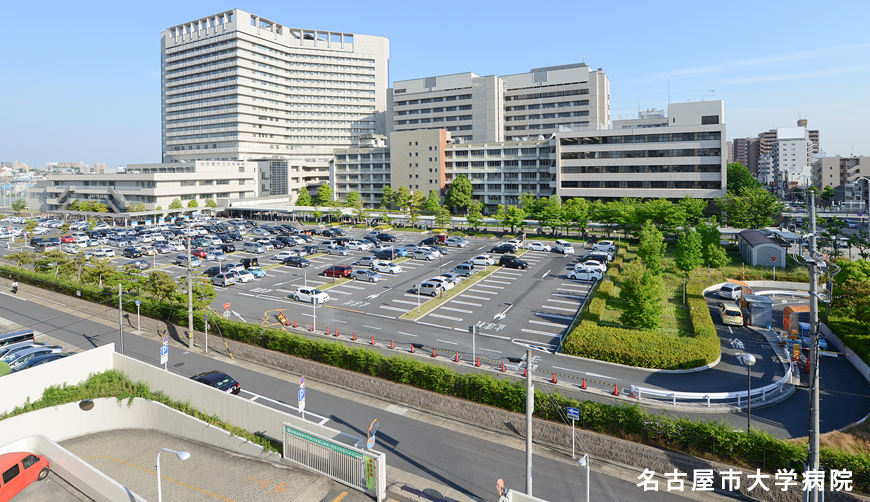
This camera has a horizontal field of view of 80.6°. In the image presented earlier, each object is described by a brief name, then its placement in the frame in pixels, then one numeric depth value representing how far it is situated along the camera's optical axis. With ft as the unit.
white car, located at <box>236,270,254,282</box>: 170.91
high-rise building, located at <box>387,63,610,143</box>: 384.06
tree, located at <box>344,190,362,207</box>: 350.97
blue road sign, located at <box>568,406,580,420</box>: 59.47
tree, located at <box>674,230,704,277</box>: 151.33
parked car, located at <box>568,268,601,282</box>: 166.71
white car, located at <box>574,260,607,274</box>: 173.17
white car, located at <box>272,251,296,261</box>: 204.54
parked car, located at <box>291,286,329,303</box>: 144.77
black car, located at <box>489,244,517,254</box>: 213.46
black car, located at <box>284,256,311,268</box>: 194.80
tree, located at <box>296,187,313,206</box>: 392.47
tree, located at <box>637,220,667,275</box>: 150.22
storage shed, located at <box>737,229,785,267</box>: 169.27
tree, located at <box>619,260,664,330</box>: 108.68
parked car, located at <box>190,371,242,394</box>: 86.63
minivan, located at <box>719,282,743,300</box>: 143.84
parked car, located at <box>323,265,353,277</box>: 175.52
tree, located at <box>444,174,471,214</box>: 334.24
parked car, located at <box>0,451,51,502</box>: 60.03
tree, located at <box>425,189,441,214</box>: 316.64
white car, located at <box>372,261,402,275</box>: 182.36
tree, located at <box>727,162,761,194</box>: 374.84
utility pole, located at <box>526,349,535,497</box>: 52.29
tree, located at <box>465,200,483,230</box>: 263.70
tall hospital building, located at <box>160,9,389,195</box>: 463.83
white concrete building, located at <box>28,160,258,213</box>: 357.61
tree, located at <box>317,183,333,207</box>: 383.65
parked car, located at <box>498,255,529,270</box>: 186.09
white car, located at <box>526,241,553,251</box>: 224.80
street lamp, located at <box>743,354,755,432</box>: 62.48
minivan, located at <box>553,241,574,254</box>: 214.28
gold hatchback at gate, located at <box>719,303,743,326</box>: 121.70
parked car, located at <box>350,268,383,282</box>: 170.71
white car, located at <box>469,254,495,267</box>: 189.52
